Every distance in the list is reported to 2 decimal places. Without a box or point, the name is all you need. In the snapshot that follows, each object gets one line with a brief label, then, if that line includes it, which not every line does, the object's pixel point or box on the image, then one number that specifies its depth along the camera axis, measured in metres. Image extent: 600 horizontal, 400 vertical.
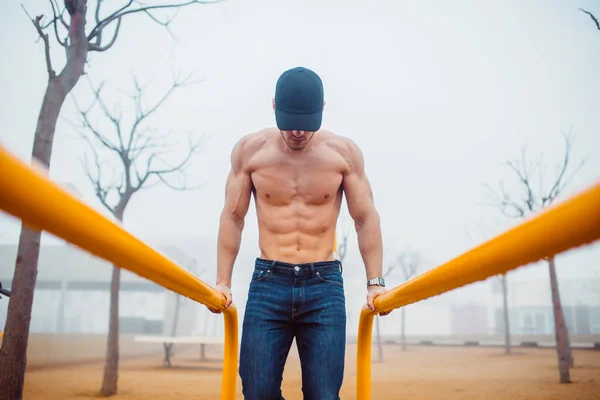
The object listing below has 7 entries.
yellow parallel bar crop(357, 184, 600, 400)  0.67
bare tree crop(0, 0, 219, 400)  4.62
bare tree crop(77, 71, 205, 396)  8.33
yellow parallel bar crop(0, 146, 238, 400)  0.63
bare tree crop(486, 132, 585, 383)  9.45
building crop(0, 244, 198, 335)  23.69
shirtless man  2.31
